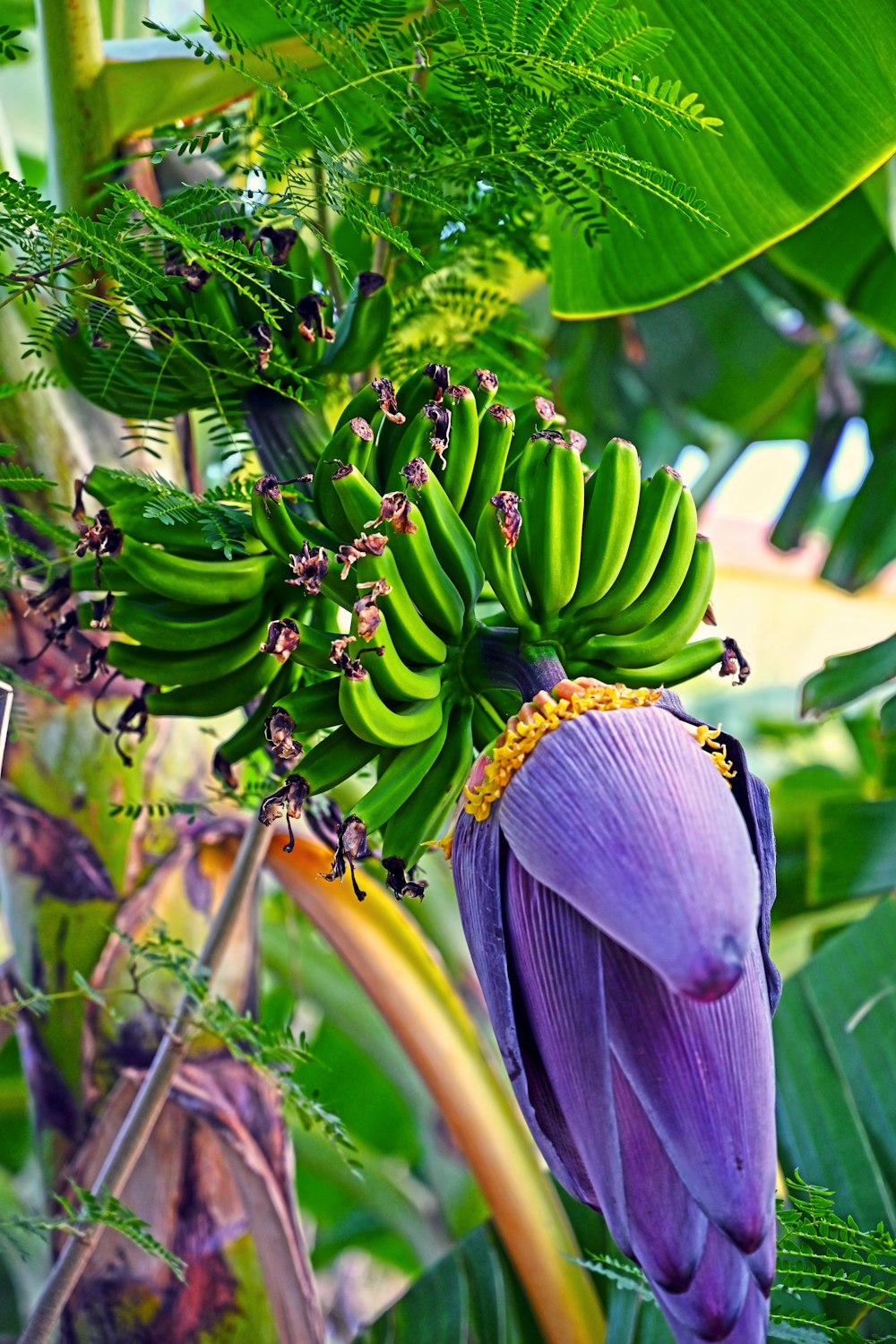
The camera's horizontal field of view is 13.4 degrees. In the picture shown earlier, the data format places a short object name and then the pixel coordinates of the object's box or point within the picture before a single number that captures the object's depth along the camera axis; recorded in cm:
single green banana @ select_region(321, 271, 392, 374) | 181
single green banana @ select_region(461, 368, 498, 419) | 175
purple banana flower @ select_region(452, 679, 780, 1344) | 158
